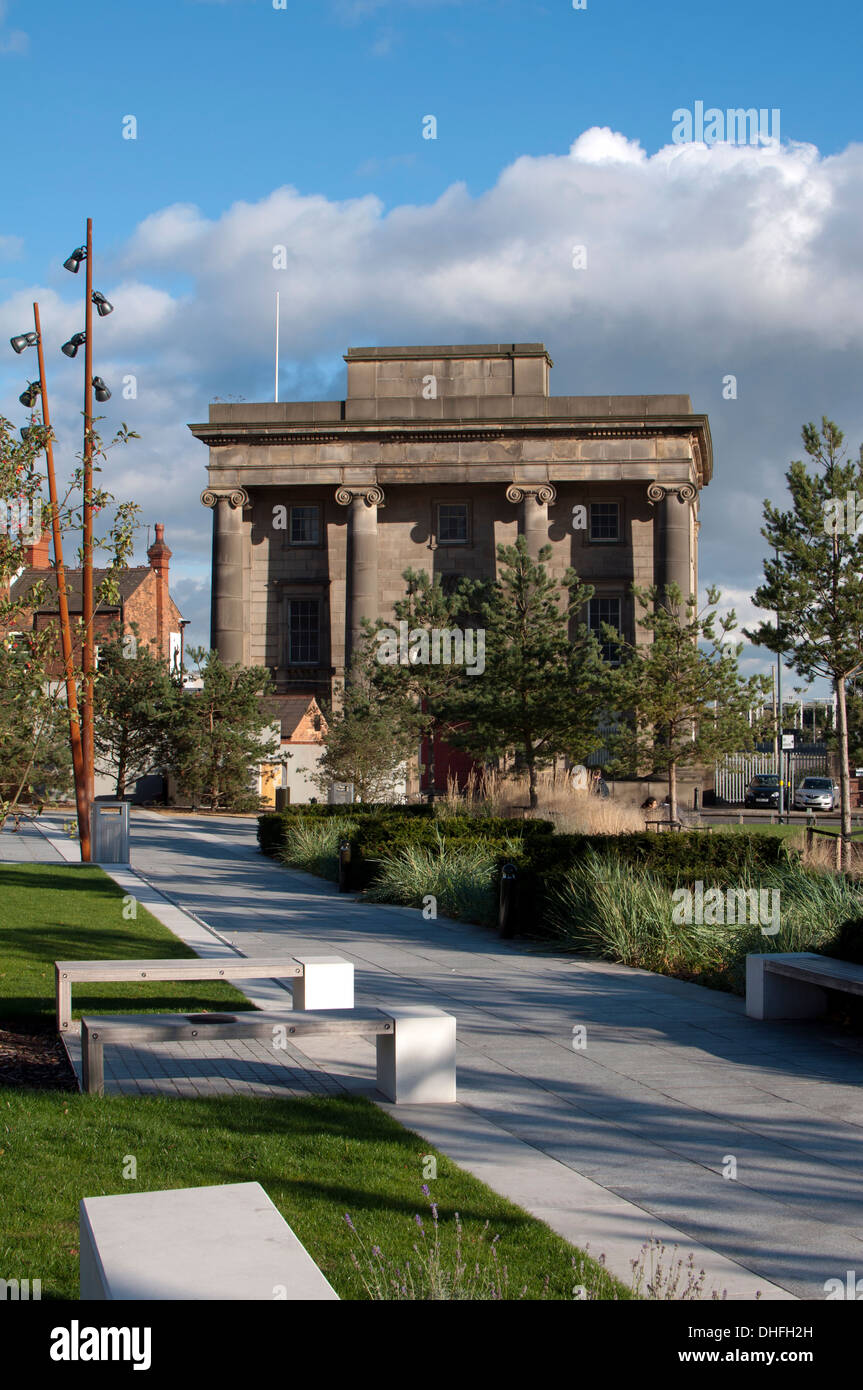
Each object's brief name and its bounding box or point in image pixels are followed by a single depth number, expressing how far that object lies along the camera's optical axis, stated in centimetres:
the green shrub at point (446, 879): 1639
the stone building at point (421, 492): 4753
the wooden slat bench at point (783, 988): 970
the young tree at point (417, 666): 3566
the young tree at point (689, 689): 2573
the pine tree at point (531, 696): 2877
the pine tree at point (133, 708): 3912
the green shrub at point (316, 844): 2188
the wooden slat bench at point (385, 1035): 702
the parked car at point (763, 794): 5275
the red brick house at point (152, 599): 5831
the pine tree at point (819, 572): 2706
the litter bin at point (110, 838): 2286
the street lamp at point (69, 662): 985
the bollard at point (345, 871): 1958
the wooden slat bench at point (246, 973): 834
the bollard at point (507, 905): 1465
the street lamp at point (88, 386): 1570
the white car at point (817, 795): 5159
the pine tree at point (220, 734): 3903
